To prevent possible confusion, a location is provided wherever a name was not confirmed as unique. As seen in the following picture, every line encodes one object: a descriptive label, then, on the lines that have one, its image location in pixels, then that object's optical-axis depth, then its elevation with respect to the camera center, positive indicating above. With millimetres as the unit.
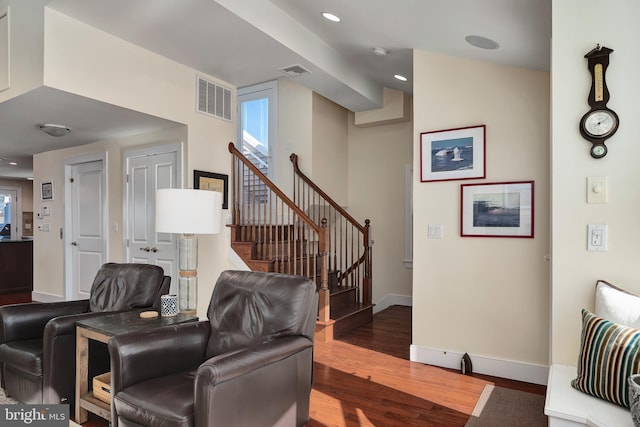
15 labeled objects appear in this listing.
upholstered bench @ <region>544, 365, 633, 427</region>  1547 -805
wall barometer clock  2002 +521
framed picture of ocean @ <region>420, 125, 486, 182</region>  3381 +522
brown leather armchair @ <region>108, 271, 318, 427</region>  1786 -781
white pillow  1802 -428
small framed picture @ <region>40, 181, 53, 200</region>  5746 +325
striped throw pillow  1626 -619
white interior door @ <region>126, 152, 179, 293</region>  4375 +18
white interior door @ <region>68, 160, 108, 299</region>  5125 -162
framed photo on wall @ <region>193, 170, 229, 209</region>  4199 +335
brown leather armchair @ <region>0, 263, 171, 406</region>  2463 -806
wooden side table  2322 -752
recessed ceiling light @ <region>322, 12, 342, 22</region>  3311 +1663
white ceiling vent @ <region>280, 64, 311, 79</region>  3969 +1460
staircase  4332 -430
